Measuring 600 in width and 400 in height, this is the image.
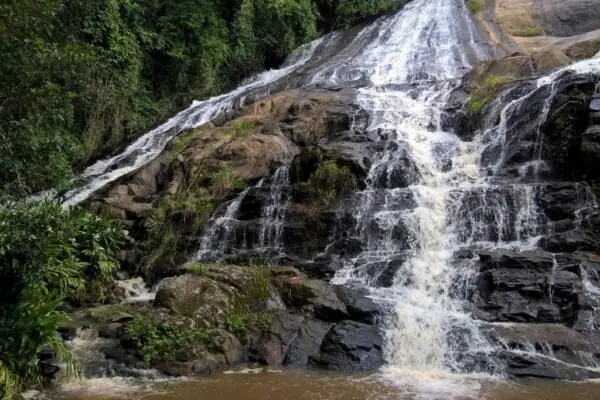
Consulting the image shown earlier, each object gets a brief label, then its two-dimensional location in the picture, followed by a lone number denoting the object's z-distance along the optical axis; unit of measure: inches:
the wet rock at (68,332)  365.7
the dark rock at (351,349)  344.2
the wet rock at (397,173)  552.7
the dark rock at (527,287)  381.1
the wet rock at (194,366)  327.3
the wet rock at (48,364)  308.9
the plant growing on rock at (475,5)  1051.1
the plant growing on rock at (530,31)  914.7
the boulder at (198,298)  377.7
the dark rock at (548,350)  318.0
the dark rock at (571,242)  430.0
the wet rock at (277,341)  357.1
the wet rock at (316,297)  393.7
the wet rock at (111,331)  364.2
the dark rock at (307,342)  355.6
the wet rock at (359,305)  385.1
